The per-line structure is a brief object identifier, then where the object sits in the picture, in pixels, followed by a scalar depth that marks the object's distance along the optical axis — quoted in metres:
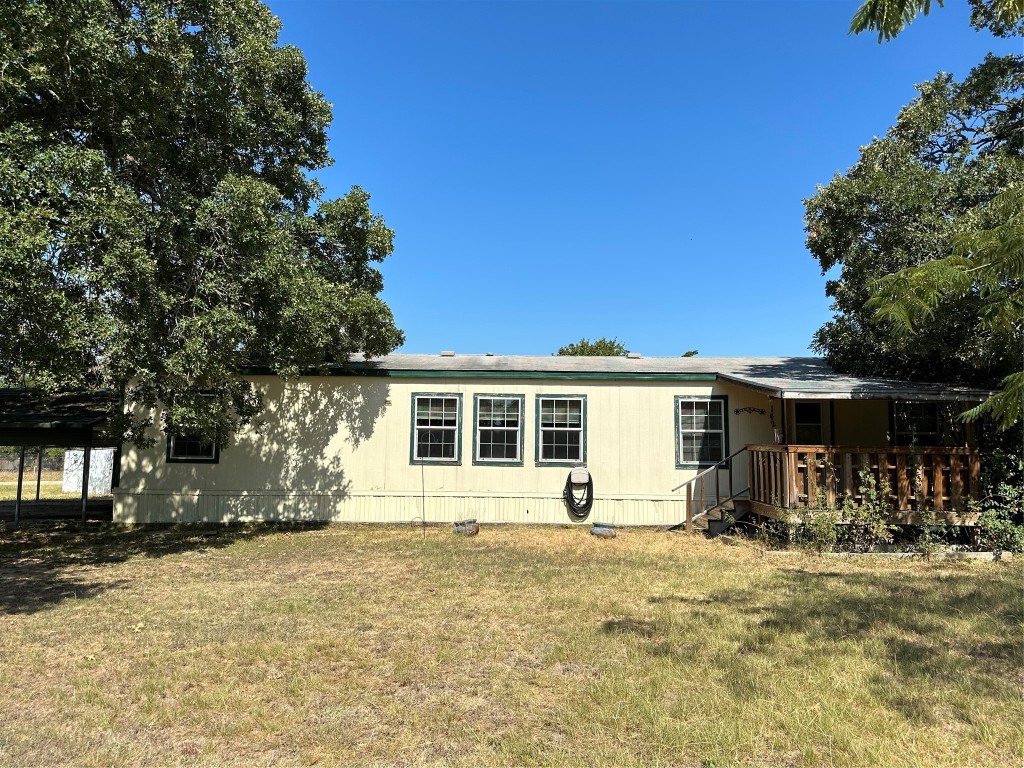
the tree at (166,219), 7.50
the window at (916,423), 12.51
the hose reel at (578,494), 12.69
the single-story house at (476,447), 12.90
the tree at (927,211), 10.04
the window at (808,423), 12.80
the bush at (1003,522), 9.43
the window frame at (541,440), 13.03
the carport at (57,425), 12.37
